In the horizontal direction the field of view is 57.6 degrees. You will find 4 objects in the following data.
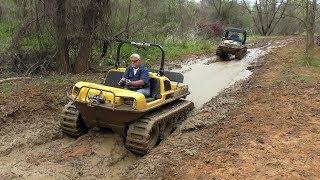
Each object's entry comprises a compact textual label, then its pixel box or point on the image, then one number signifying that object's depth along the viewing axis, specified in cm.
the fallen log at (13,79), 918
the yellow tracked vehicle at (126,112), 561
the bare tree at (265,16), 3859
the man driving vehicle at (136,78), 639
